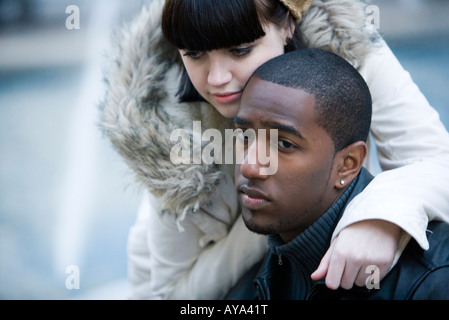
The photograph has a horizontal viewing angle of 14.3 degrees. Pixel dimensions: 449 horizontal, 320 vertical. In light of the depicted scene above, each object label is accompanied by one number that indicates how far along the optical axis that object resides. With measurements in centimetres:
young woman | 205
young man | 206
